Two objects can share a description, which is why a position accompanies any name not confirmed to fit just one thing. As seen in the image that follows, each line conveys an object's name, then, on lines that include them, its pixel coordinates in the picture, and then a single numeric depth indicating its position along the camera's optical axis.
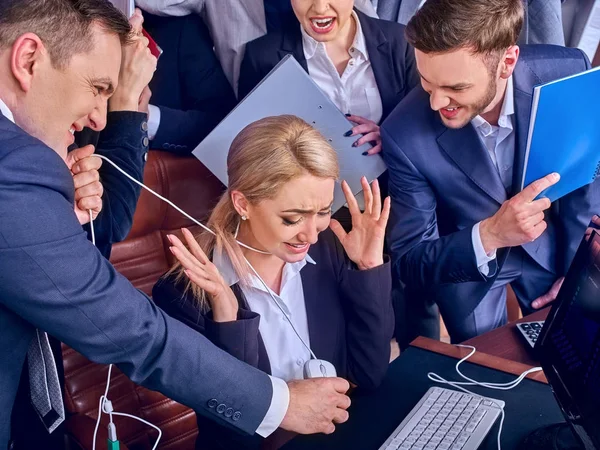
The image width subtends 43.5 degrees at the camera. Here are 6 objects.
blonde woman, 1.65
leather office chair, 1.83
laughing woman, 2.17
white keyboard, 1.35
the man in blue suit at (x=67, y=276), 1.05
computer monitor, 1.23
